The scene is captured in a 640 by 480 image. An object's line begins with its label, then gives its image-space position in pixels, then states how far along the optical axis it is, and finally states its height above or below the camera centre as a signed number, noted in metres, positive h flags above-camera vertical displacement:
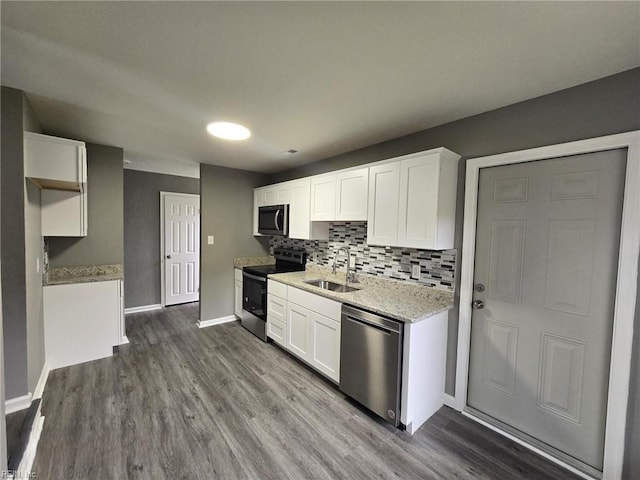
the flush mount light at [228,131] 2.42 +0.89
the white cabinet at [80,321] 2.73 -1.04
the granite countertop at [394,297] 2.00 -0.58
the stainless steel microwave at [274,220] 3.63 +0.11
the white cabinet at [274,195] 3.64 +0.47
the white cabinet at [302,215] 3.28 +0.17
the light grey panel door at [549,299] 1.64 -0.43
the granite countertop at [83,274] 2.85 -0.58
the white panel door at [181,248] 4.75 -0.41
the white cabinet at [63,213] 2.59 +0.09
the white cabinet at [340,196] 2.65 +0.36
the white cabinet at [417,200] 2.09 +0.26
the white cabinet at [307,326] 2.46 -1.00
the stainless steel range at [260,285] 3.46 -0.77
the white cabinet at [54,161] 2.11 +0.49
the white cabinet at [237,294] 4.04 -1.01
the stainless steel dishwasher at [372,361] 1.94 -0.99
